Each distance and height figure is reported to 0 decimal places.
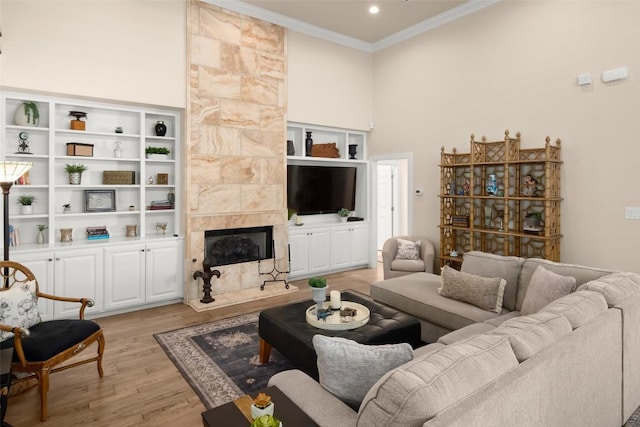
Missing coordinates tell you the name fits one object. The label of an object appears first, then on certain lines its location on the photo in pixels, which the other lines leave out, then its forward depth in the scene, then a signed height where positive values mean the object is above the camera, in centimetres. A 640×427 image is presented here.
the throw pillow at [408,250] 571 -60
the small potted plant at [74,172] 453 +45
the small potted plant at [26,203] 427 +8
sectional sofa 125 -64
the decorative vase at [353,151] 708 +110
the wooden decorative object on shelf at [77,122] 451 +106
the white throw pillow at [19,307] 275 -72
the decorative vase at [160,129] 506 +109
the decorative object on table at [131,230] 497 -26
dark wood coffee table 154 -85
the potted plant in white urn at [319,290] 326 -69
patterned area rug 295 -133
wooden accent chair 254 -89
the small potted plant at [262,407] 141 -73
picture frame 471 +12
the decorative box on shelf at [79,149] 451 +73
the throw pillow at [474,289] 327 -70
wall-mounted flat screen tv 632 +38
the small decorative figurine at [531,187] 464 +29
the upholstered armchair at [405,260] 556 -74
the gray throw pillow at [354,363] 165 -67
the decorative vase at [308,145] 647 +111
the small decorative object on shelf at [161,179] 515 +42
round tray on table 295 -87
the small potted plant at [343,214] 704 -7
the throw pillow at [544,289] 291 -61
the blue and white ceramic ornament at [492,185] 502 +33
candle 329 -78
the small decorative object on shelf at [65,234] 451 -28
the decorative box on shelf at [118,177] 474 +41
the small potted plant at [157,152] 501 +76
